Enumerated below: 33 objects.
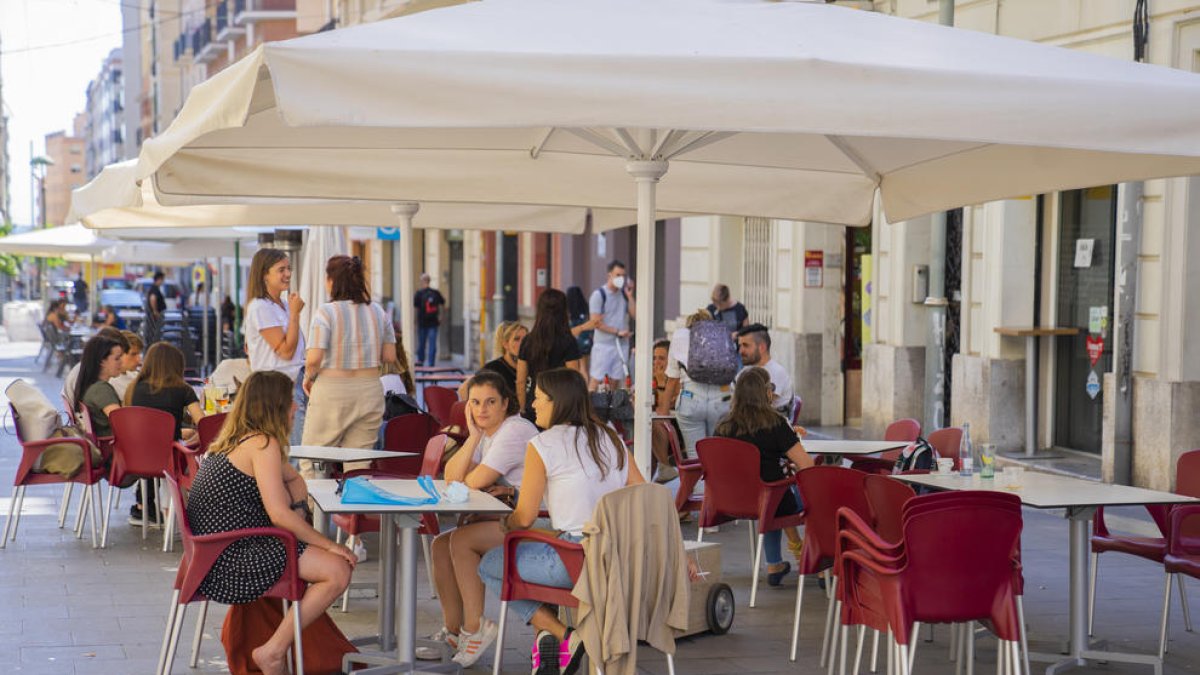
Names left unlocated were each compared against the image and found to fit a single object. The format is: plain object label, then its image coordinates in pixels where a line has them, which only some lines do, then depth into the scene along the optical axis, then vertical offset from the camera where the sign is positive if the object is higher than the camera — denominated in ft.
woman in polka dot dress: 20.59 -3.19
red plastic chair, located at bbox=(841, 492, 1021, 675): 19.07 -3.56
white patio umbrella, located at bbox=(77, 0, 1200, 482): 15.88 +2.08
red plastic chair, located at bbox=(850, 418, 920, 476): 29.09 -3.15
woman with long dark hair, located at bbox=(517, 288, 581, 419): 34.55 -1.52
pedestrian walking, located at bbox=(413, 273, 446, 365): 88.63 -2.26
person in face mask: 58.49 -1.82
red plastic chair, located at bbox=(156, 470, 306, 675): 20.42 -3.85
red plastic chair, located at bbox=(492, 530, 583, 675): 20.38 -4.02
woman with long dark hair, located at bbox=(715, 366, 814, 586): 27.71 -2.64
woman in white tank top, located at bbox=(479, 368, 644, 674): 20.84 -2.62
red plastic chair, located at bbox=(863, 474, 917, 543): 20.71 -2.98
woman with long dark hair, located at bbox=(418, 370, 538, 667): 22.72 -3.05
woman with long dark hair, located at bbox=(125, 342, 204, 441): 33.17 -2.42
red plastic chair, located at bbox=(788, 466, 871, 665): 22.77 -3.35
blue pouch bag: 20.70 -2.92
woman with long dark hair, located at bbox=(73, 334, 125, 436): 34.06 -2.25
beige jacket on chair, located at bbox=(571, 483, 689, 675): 19.44 -3.78
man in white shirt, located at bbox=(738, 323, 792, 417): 33.37 -1.71
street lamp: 308.60 +22.66
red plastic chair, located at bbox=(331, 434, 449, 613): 25.22 -4.04
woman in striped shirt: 29.40 -1.58
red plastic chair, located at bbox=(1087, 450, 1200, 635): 24.36 -4.00
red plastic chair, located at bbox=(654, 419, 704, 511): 30.81 -4.06
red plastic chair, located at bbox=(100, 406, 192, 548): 32.17 -3.46
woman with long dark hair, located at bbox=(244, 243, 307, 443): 32.71 -0.84
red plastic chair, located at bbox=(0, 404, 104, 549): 32.71 -4.22
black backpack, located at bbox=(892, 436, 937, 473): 26.53 -3.01
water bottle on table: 24.99 -2.84
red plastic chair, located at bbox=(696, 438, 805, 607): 27.37 -3.69
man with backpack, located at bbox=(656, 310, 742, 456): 34.50 -2.08
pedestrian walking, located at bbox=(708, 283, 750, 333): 52.06 -1.01
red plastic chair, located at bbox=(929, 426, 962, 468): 29.09 -2.99
